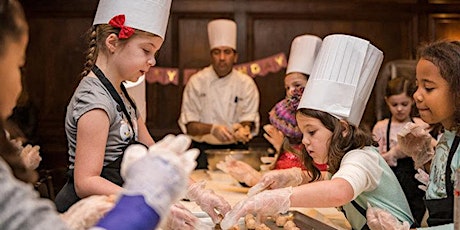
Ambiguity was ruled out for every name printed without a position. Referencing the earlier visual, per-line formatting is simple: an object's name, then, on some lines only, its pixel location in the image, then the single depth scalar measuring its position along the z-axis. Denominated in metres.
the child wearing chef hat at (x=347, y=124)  1.76
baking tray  1.62
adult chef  4.23
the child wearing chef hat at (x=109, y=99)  1.40
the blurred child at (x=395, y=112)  3.24
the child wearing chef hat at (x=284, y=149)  2.29
